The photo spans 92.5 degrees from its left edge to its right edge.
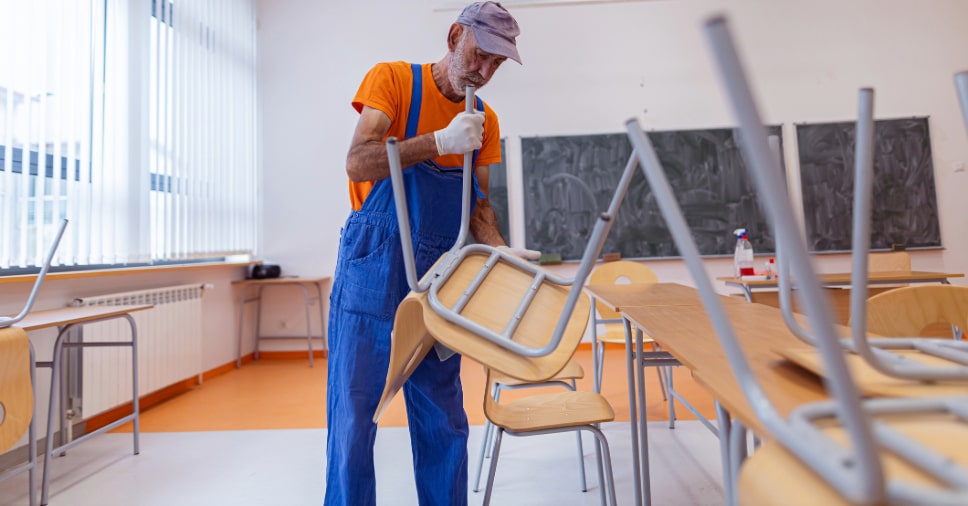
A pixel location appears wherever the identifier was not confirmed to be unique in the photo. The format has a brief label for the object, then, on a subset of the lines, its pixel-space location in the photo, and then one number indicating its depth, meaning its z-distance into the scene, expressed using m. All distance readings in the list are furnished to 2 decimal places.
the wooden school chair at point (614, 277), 2.48
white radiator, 2.37
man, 1.10
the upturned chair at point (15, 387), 1.38
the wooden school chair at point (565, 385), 1.63
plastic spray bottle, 2.90
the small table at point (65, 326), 1.71
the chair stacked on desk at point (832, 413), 0.28
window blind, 2.04
